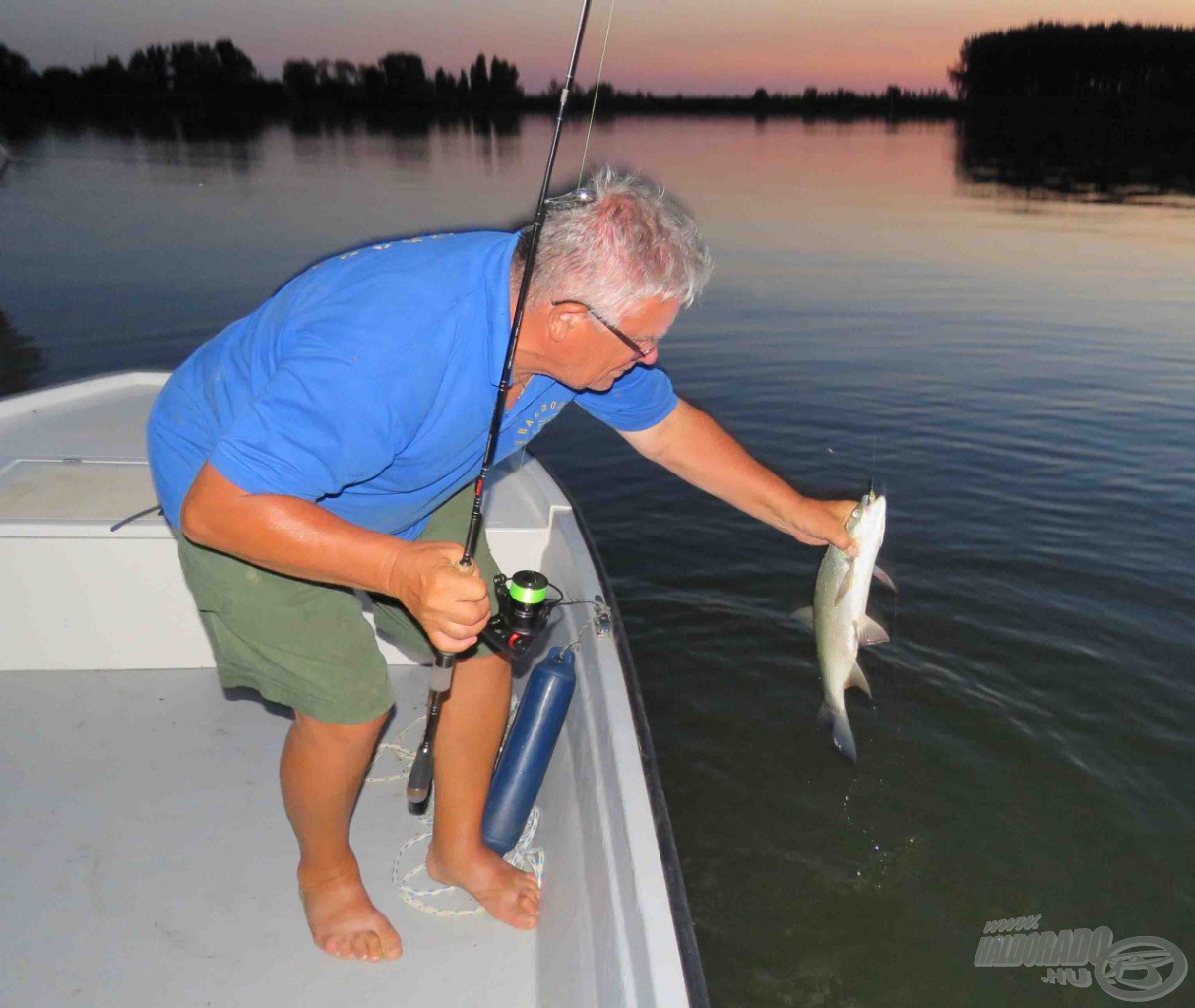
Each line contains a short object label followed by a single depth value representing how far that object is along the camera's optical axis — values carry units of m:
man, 1.88
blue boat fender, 3.01
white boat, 2.47
